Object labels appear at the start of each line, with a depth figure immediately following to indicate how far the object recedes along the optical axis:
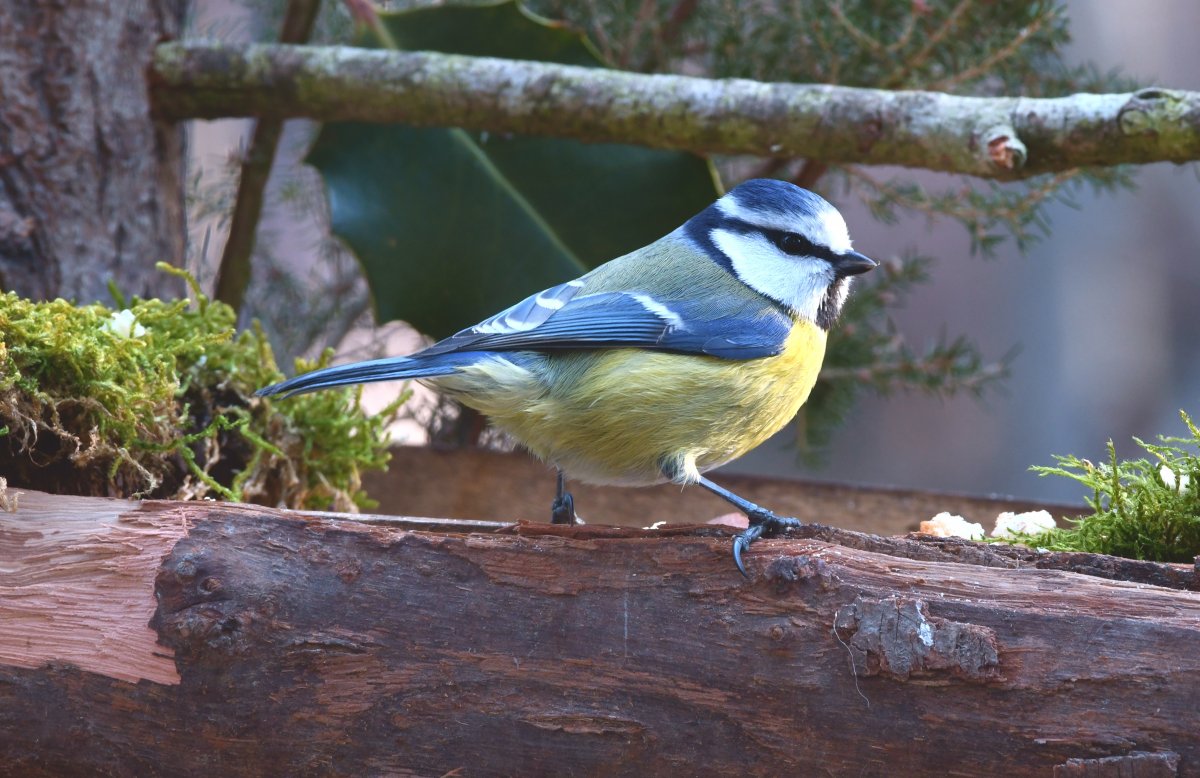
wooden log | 2.07
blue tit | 2.12
